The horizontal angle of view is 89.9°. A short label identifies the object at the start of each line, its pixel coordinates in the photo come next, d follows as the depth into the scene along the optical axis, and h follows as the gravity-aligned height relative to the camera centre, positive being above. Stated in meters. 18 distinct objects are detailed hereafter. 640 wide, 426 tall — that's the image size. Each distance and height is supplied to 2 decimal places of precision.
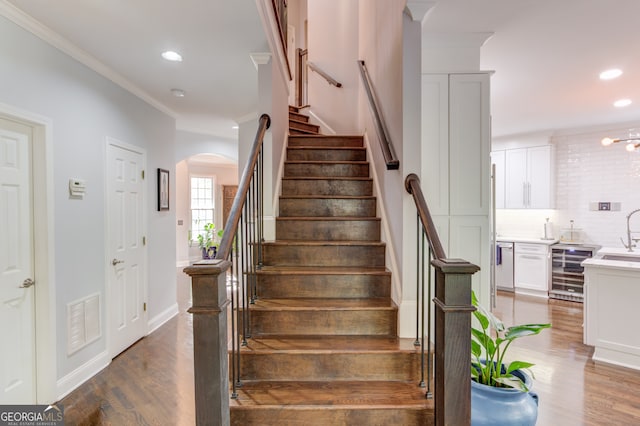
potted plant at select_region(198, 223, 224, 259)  7.64 -0.79
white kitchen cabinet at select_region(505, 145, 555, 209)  5.50 +0.53
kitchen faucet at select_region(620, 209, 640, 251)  4.12 -0.46
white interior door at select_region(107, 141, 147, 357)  3.07 -0.40
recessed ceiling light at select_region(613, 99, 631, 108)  3.96 +1.32
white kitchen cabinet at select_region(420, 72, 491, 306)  2.52 +0.36
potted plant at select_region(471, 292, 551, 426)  1.50 -0.90
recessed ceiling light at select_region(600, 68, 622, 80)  3.12 +1.33
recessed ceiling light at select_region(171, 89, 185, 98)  3.47 +1.28
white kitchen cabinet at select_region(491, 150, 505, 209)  5.96 +0.58
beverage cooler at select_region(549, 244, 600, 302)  4.96 -0.99
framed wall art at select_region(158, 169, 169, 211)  3.95 +0.24
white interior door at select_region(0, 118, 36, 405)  2.06 -0.40
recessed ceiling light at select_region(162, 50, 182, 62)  2.63 +1.28
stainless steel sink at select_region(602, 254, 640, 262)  3.78 -0.60
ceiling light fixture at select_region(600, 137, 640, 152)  3.15 +0.64
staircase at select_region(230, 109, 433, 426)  1.67 -0.81
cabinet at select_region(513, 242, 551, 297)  5.25 -1.02
